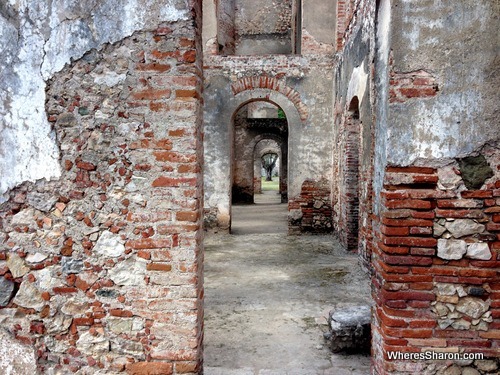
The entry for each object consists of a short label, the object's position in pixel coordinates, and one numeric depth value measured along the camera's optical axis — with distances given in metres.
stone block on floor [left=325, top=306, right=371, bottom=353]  3.36
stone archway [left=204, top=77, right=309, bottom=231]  9.00
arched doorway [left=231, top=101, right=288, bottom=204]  15.79
